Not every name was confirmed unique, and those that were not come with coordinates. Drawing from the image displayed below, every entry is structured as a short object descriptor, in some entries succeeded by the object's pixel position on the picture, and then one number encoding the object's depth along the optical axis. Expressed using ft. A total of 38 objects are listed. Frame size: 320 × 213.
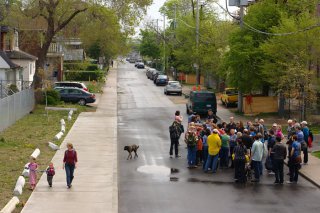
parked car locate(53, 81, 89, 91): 166.20
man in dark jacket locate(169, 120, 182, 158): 73.77
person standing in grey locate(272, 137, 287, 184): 60.70
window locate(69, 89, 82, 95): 150.71
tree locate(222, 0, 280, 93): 123.65
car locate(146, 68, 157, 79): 289.45
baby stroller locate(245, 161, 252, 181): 61.72
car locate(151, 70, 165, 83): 260.21
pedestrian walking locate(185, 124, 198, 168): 67.92
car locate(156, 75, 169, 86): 242.72
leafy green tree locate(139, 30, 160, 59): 371.56
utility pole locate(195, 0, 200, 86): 195.36
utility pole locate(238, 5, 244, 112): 135.29
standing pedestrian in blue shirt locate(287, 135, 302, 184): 61.31
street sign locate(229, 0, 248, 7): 118.21
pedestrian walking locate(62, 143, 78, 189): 55.72
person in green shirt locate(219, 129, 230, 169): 67.77
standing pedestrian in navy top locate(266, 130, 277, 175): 63.18
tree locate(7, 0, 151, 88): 132.46
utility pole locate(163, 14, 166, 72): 292.22
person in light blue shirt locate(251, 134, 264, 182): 61.16
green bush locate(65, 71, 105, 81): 250.41
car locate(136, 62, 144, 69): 425.69
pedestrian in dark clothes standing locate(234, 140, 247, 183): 60.90
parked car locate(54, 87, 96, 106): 150.30
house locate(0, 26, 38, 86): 147.13
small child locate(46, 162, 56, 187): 54.90
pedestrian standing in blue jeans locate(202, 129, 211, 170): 67.67
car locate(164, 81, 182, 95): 194.59
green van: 129.59
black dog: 75.15
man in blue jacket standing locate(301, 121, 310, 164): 71.46
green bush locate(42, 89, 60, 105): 144.25
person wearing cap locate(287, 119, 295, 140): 69.92
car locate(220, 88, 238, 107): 151.23
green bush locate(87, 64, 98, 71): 262.88
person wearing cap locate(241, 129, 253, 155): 66.33
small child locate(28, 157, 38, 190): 54.94
